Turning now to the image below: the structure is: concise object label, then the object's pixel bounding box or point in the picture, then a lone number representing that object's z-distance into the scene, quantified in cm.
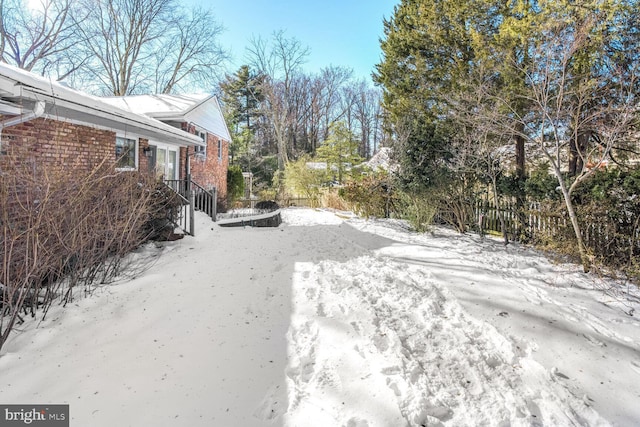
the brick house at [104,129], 420
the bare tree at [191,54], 2411
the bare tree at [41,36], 1830
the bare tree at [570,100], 517
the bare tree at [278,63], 2955
